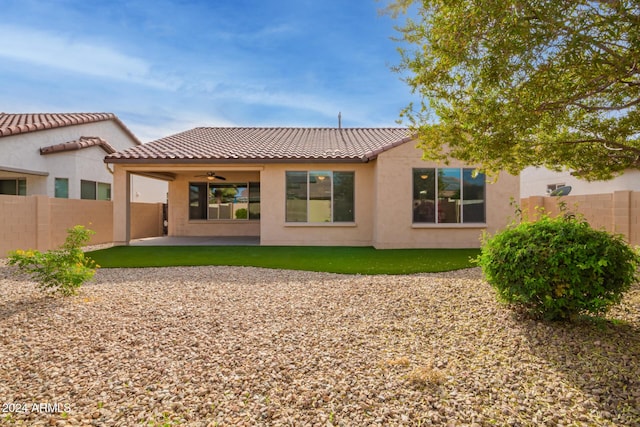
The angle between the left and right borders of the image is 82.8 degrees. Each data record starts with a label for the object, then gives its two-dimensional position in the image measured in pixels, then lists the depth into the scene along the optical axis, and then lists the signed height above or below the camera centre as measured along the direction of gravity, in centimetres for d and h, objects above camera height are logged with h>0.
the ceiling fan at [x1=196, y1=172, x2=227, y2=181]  1603 +167
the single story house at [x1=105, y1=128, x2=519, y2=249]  1230 +79
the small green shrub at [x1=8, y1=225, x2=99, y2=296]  537 -77
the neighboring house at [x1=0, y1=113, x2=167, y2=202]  1437 +248
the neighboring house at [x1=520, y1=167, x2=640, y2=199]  1798 +171
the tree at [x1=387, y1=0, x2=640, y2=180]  371 +169
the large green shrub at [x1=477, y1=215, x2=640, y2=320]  391 -62
